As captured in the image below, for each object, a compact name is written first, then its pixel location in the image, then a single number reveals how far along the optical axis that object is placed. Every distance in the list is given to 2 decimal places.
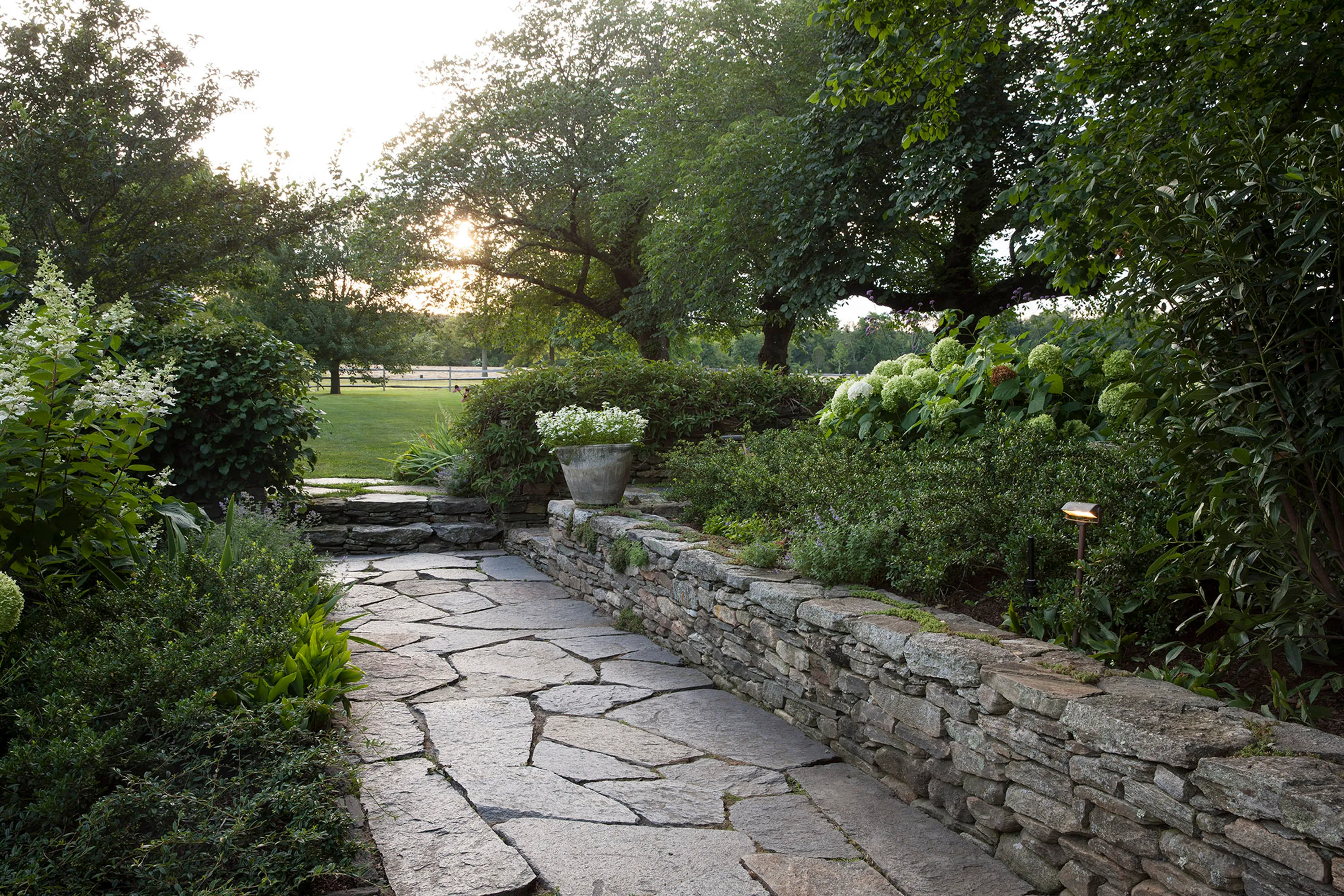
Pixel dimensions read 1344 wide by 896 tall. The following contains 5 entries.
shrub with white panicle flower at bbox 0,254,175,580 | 2.59
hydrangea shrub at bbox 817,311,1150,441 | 4.49
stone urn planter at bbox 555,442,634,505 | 6.11
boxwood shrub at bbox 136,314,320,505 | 6.53
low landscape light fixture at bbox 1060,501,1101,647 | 2.73
